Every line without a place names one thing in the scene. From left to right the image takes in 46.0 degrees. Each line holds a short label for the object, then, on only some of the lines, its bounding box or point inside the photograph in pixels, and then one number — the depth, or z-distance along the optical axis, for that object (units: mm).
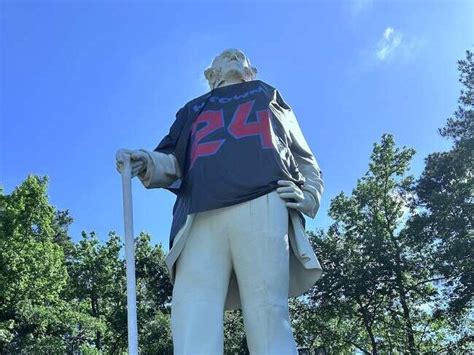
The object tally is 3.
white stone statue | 4254
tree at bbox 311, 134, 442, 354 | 22703
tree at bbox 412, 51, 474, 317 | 19516
